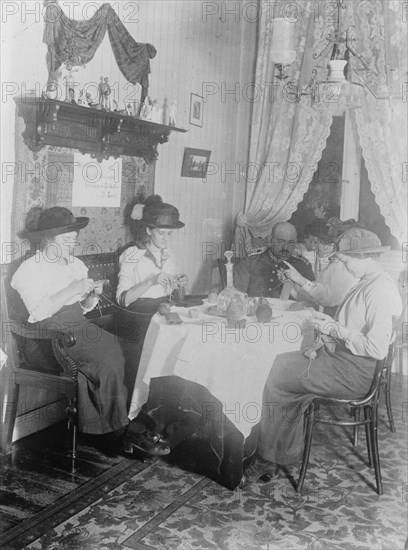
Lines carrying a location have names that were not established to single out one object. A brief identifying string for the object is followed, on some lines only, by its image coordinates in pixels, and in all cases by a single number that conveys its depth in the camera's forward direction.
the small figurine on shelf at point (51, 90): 3.71
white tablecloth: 3.38
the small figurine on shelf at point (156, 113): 4.82
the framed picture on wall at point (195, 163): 5.63
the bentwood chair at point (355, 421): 3.47
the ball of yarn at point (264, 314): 3.58
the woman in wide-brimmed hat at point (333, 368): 3.53
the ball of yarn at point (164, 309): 3.71
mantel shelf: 3.67
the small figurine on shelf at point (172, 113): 5.00
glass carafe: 3.80
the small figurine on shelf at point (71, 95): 3.86
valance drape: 3.77
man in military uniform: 5.32
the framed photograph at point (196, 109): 5.62
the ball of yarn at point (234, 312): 3.54
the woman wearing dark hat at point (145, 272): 4.25
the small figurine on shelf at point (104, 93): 4.18
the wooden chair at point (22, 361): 3.57
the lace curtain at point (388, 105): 5.61
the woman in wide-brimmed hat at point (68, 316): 3.65
